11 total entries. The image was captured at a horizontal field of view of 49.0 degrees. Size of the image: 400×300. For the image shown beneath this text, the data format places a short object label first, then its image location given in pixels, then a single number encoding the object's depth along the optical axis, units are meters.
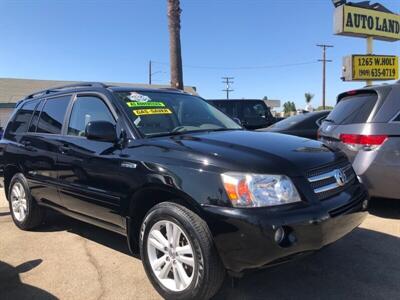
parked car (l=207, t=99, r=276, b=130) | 13.80
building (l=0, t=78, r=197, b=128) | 34.57
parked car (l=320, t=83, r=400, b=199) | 5.36
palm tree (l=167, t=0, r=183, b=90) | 12.14
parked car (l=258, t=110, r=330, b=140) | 9.27
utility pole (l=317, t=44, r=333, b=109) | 53.30
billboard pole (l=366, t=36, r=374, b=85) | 14.63
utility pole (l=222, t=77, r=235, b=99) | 77.94
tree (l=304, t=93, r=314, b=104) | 96.50
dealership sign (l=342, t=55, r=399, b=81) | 14.01
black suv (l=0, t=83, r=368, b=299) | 3.10
